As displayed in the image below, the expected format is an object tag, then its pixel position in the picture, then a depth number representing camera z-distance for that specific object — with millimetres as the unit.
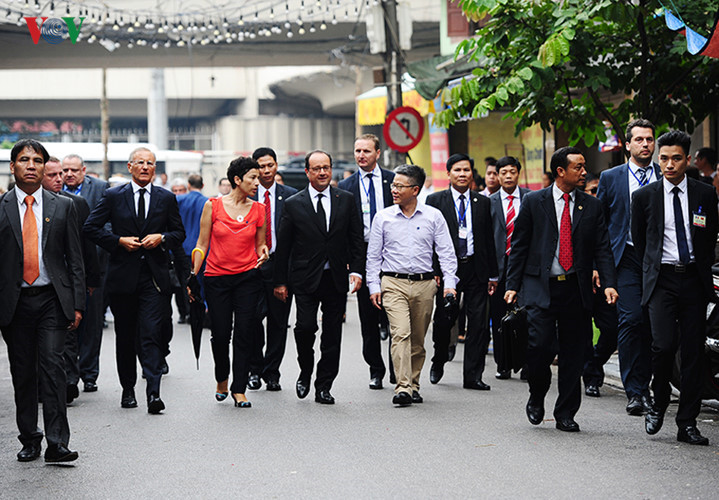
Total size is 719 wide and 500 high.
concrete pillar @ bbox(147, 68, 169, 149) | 52406
